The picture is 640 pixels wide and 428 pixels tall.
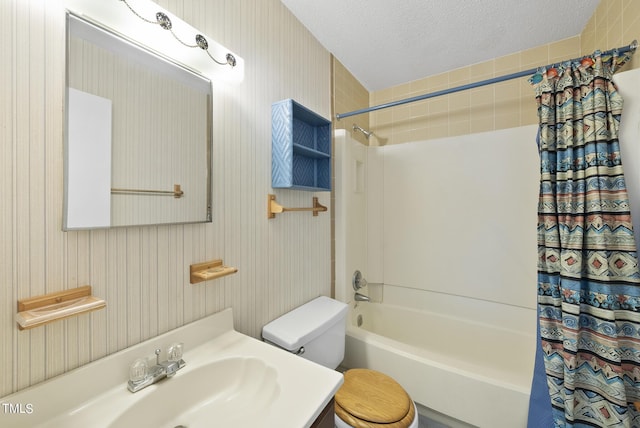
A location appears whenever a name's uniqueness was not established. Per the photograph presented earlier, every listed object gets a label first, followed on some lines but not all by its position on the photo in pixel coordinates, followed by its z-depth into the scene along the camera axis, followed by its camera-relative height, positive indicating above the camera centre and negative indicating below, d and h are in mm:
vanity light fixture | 771 +614
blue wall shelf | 1282 +377
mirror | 688 +256
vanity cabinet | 743 -625
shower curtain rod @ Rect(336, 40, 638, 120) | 1076 +765
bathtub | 1240 -916
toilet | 1071 -845
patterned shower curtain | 959 -188
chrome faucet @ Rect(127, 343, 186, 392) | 749 -491
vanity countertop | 634 -524
